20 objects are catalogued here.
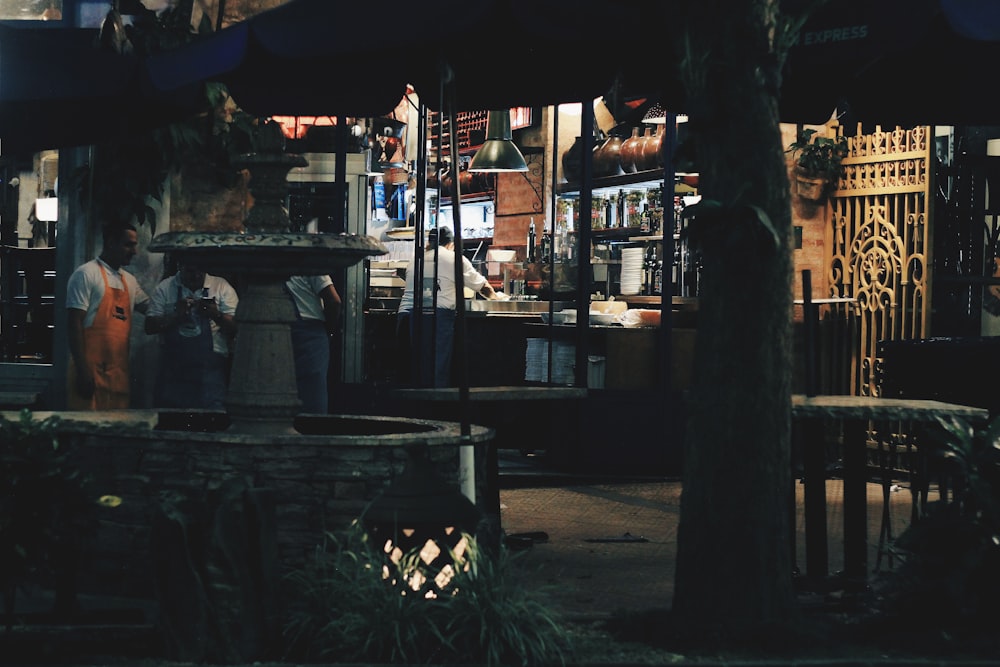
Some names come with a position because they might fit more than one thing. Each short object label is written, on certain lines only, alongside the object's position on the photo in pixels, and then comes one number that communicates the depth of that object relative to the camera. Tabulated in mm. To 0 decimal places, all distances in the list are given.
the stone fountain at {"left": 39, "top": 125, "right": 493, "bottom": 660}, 6965
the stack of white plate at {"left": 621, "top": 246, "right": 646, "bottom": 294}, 13047
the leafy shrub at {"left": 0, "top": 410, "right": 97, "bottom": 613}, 6031
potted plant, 12742
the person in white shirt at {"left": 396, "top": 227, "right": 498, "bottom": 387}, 12477
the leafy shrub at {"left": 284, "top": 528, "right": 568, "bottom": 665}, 5668
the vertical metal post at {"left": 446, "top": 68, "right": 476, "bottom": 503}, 6941
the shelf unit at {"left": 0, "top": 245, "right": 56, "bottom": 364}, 11930
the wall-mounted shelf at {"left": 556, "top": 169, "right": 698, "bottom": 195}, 13109
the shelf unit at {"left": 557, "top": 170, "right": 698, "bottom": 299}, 12570
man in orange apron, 9906
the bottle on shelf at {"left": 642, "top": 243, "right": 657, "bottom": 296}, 13047
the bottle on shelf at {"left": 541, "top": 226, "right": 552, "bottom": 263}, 14752
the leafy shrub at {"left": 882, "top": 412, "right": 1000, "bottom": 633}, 6188
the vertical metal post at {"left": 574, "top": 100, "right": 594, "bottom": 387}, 11555
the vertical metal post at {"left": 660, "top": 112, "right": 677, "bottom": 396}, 11867
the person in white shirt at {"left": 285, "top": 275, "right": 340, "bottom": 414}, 10305
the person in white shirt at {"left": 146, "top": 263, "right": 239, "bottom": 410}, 9734
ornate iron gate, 12016
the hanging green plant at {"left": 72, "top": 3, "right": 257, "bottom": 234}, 11508
